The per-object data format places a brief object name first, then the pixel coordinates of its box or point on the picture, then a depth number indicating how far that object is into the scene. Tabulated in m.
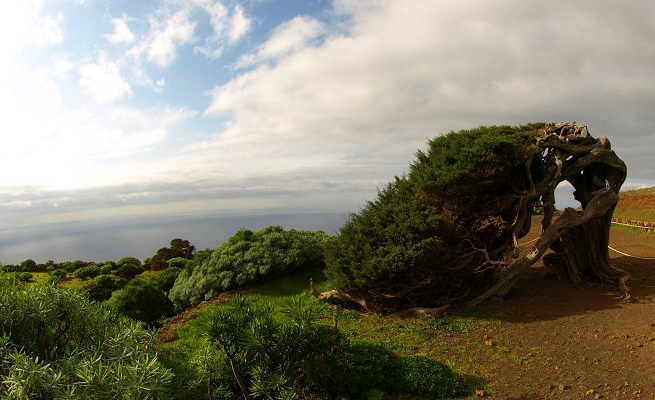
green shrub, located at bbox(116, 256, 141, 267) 25.56
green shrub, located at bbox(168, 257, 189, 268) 23.49
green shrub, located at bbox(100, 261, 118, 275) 23.05
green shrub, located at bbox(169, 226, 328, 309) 15.77
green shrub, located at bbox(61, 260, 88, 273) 24.81
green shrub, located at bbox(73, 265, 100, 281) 22.86
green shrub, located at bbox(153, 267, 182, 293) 17.95
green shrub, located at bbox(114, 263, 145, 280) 22.54
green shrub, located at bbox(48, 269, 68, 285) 22.44
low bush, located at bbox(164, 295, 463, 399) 6.50
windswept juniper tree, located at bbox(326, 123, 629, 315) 11.45
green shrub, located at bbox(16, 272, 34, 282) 19.84
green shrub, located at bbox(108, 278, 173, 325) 13.22
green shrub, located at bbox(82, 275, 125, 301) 16.66
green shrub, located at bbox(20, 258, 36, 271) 25.67
